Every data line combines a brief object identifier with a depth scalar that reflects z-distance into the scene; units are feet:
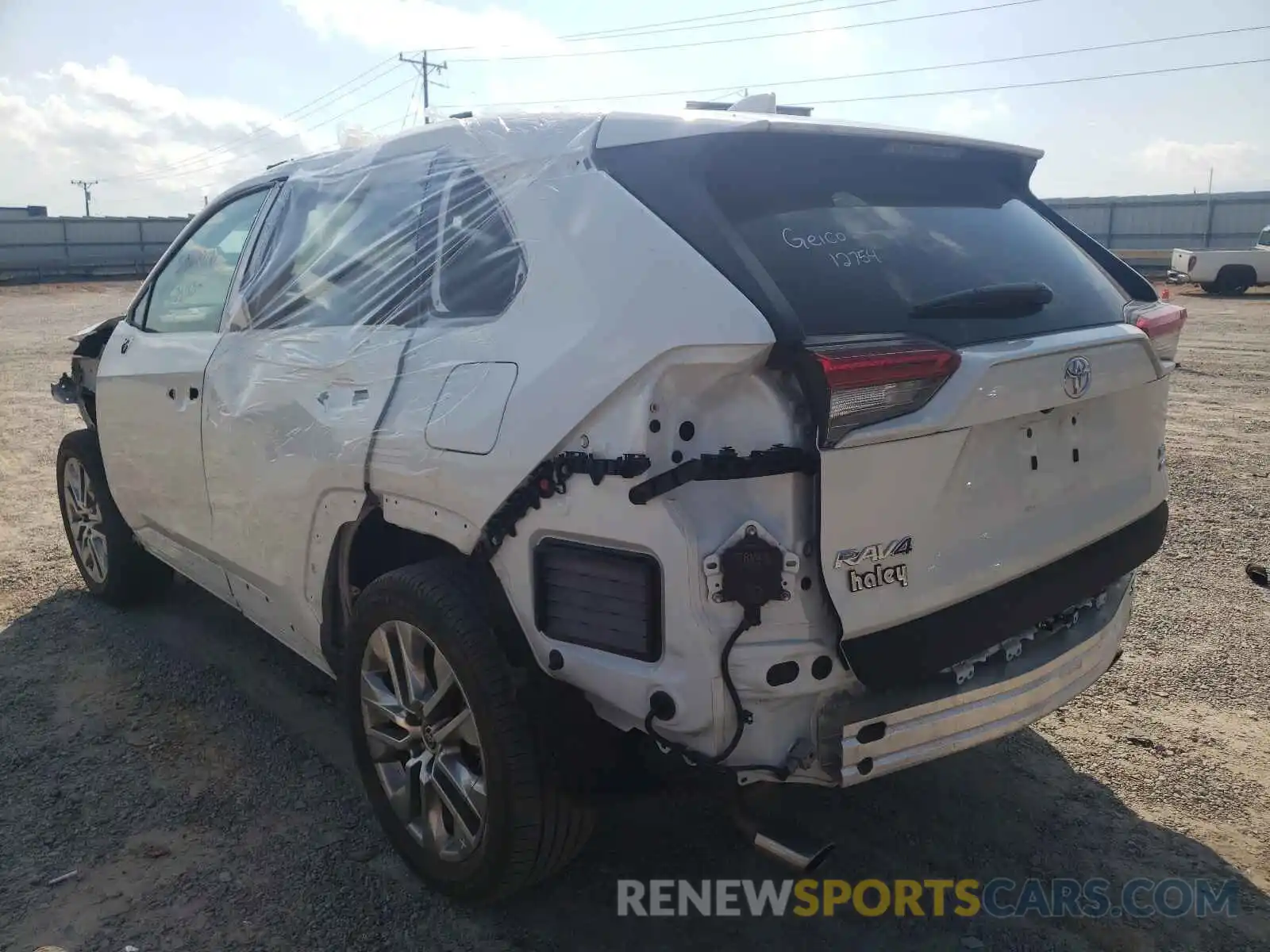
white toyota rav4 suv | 6.83
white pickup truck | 73.46
